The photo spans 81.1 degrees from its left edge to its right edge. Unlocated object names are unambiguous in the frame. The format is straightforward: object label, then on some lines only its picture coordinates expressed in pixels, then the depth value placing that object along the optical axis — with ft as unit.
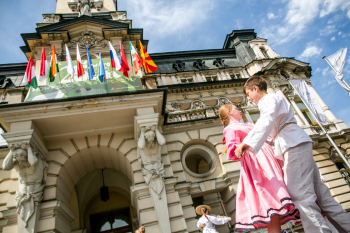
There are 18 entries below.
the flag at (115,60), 32.78
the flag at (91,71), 31.55
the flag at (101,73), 30.06
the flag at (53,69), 31.45
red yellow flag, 35.68
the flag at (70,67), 31.80
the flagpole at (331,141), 43.24
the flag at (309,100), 47.39
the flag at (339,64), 46.68
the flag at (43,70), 31.71
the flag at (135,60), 34.75
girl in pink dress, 8.51
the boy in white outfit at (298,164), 7.98
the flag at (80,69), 31.58
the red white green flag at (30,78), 29.94
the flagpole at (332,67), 48.22
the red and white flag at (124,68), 32.24
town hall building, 23.34
